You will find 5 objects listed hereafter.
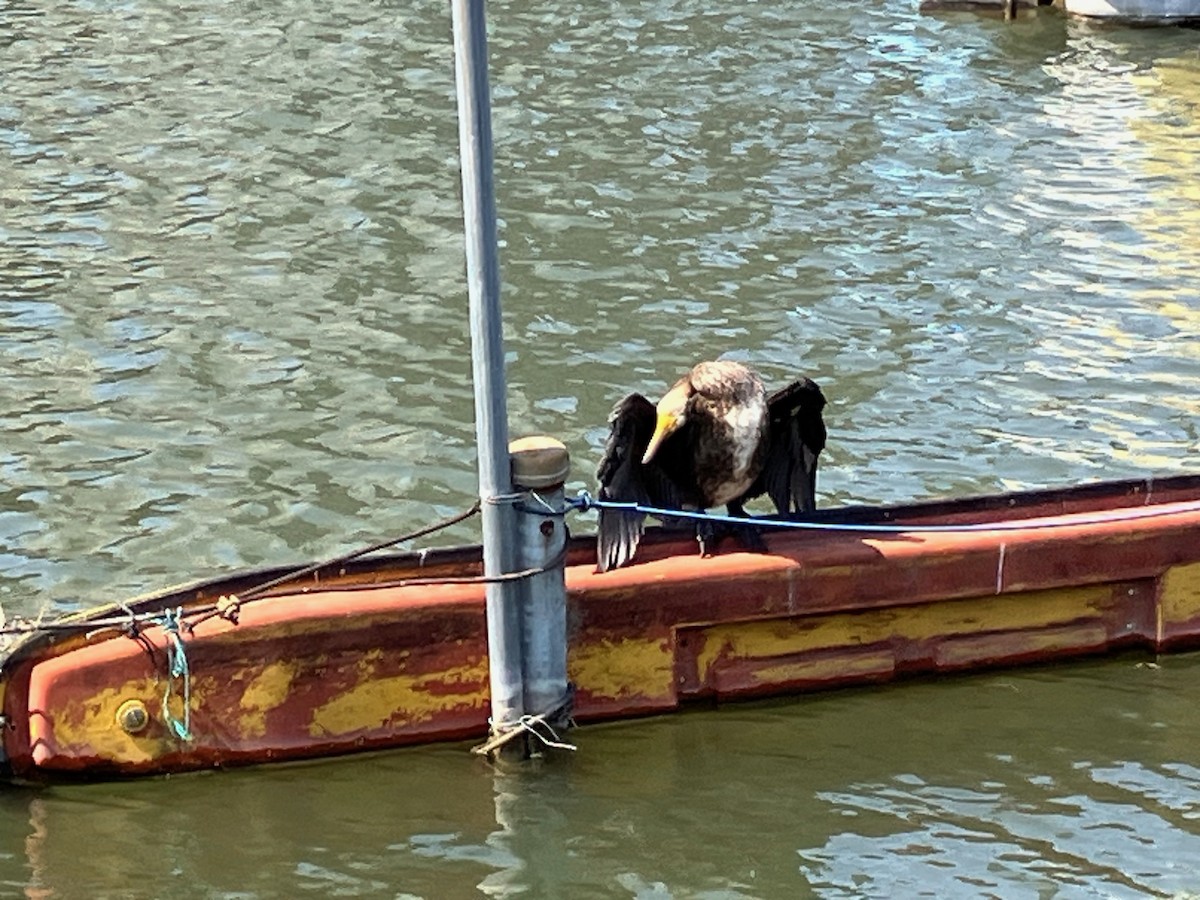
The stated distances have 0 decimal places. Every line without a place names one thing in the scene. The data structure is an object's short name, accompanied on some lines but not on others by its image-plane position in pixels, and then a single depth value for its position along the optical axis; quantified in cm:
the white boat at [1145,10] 2156
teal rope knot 694
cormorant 749
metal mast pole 660
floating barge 698
